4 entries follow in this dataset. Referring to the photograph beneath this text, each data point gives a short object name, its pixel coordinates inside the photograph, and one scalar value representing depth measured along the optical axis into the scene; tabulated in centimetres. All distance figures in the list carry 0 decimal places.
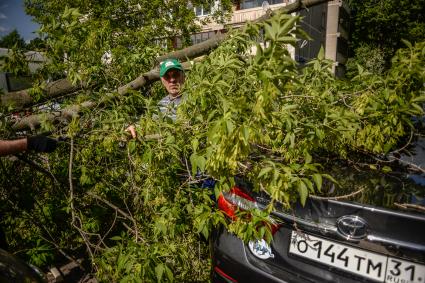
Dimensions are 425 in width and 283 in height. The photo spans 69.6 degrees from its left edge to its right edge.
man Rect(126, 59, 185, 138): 402
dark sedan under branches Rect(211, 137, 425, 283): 158
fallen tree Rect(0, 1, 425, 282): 149
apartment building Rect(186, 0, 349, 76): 2364
